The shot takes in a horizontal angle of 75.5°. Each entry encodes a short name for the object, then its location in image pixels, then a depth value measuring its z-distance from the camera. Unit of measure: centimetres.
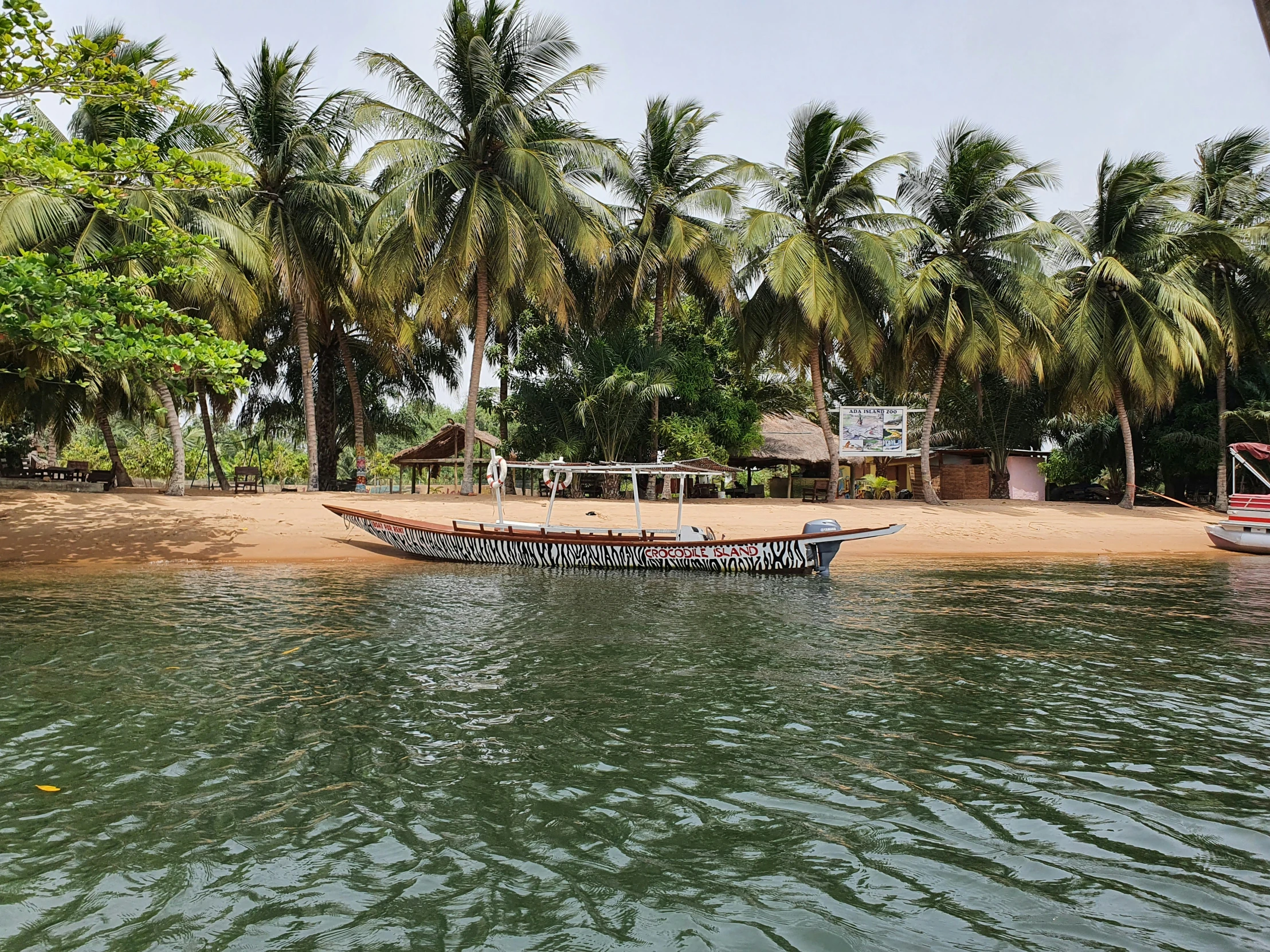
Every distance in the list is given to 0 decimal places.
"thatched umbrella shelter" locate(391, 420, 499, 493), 3291
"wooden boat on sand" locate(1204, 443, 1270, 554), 2039
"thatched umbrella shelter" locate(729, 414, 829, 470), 3497
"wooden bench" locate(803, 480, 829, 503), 2688
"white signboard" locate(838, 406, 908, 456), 2705
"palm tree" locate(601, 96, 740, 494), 2631
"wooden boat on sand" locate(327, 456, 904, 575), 1523
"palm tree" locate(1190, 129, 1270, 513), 2811
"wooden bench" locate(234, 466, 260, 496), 2872
